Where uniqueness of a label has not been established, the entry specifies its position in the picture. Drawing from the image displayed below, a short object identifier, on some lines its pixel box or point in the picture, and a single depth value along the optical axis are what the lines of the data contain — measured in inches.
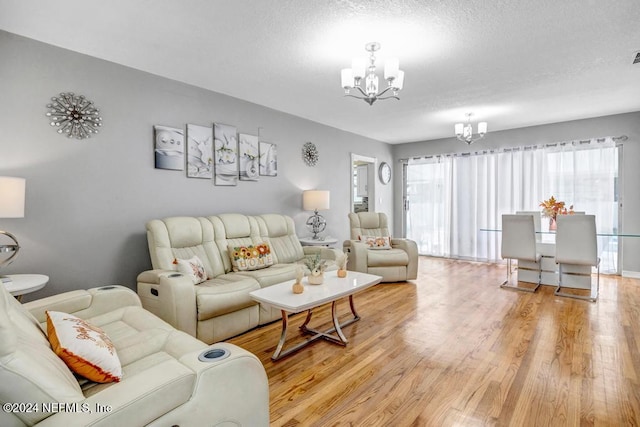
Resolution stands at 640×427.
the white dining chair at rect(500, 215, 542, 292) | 165.9
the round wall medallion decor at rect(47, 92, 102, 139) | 106.1
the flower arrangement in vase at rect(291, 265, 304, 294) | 99.3
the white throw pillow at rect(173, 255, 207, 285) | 114.2
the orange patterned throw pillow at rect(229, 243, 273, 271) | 133.8
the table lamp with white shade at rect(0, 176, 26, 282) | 83.3
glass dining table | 176.4
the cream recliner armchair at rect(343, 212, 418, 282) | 179.0
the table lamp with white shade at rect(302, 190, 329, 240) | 184.1
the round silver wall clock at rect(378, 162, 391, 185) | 269.0
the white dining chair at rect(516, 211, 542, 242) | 194.5
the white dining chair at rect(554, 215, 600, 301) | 149.3
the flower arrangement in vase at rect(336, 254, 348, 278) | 146.3
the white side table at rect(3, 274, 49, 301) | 81.5
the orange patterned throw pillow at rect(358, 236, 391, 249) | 191.8
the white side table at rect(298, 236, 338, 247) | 178.7
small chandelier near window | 176.6
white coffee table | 91.7
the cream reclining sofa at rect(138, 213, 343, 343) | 100.1
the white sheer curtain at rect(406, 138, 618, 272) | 197.0
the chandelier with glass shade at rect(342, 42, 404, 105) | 96.6
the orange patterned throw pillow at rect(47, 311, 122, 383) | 49.0
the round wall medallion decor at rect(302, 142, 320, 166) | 197.8
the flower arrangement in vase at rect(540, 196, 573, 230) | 169.8
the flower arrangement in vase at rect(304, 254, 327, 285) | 108.8
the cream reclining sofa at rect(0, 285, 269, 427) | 36.1
